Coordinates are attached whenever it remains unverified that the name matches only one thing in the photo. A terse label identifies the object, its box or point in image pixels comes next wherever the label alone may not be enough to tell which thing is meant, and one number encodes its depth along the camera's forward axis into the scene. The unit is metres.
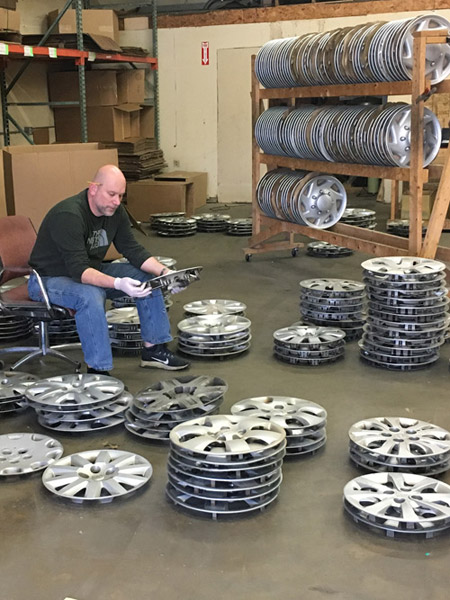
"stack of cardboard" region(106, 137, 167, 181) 11.69
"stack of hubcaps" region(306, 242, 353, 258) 8.65
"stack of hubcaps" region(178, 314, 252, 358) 5.38
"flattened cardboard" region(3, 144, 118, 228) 7.58
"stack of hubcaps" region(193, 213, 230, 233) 10.48
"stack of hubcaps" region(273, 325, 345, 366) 5.23
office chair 4.86
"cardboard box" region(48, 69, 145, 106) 11.56
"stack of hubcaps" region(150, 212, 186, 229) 10.54
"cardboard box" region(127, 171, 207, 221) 11.16
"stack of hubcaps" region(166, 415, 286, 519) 3.30
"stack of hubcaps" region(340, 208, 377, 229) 9.60
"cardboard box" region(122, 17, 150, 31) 13.17
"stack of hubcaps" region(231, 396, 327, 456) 3.87
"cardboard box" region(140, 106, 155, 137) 13.22
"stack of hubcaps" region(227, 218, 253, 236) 10.16
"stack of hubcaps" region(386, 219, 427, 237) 9.38
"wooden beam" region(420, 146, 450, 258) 5.90
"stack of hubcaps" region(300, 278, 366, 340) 5.89
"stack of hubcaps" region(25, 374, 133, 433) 4.16
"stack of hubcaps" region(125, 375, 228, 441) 4.08
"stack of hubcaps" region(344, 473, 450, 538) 3.12
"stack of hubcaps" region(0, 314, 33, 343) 5.89
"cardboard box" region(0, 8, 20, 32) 8.31
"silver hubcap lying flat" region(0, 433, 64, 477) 3.69
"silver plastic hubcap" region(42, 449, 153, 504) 3.45
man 4.64
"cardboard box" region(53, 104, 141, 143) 11.62
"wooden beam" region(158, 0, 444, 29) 11.59
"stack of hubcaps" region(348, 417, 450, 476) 3.61
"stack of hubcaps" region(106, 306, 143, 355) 5.55
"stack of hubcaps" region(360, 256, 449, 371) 5.03
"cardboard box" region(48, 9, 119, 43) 11.16
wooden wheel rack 5.86
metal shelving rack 8.73
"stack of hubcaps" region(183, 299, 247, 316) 6.04
